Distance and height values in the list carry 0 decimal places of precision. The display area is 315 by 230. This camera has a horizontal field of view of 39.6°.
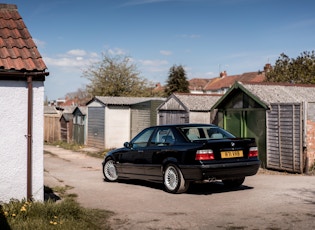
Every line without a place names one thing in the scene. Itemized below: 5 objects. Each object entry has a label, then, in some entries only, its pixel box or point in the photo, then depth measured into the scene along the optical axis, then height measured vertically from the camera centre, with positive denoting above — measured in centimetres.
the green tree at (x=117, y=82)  3834 +341
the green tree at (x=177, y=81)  5434 +495
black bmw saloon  941 -83
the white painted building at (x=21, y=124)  777 -7
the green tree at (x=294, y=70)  3681 +441
